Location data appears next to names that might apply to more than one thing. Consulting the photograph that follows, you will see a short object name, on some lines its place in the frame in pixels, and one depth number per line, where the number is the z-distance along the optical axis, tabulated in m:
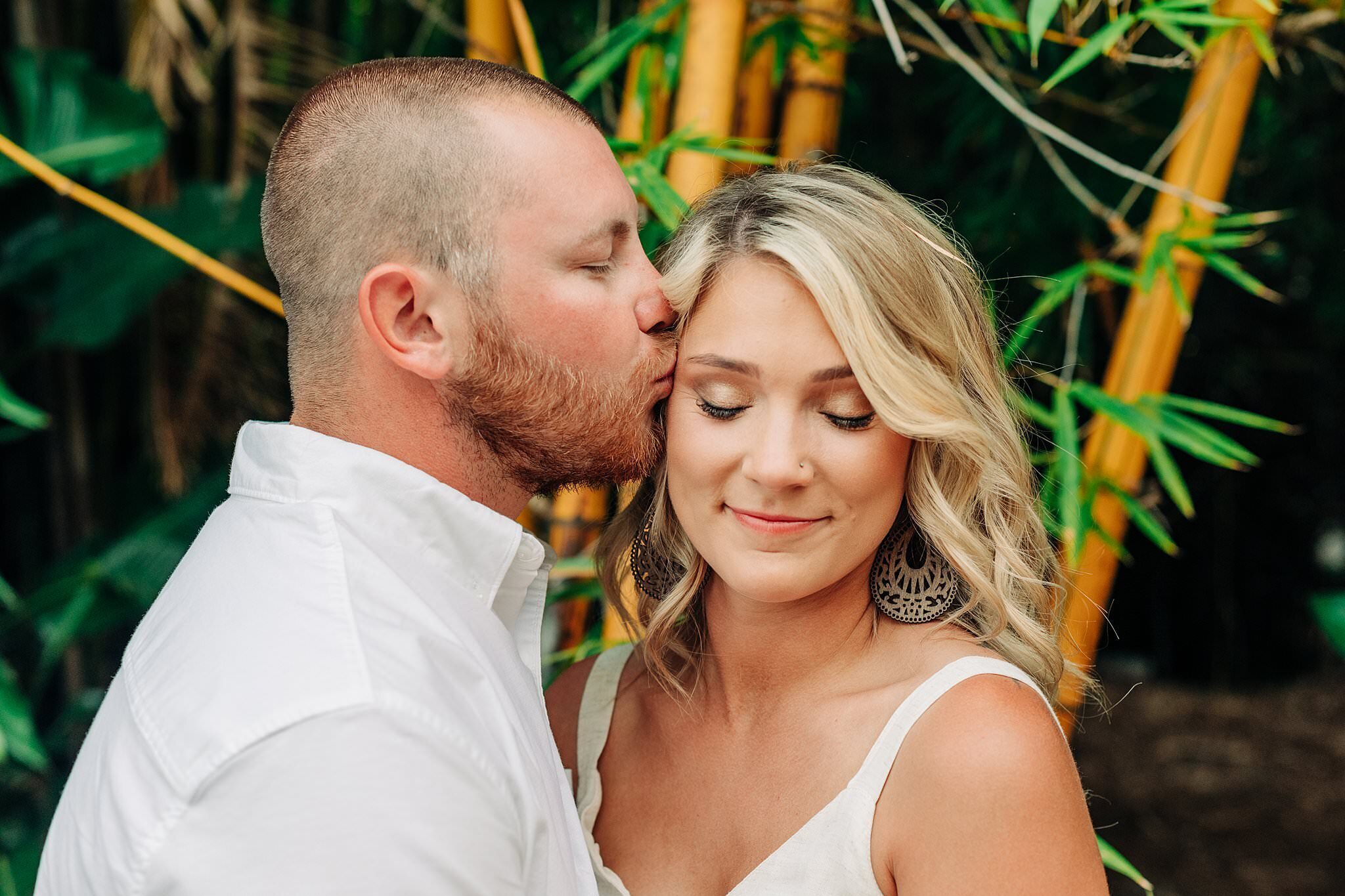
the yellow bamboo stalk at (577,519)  1.93
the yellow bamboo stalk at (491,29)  1.98
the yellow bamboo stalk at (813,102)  1.93
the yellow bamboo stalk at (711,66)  1.70
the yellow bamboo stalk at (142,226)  1.70
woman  1.22
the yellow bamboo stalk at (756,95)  1.93
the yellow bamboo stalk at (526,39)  1.77
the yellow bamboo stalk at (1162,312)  1.80
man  0.96
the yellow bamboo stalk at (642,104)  1.88
